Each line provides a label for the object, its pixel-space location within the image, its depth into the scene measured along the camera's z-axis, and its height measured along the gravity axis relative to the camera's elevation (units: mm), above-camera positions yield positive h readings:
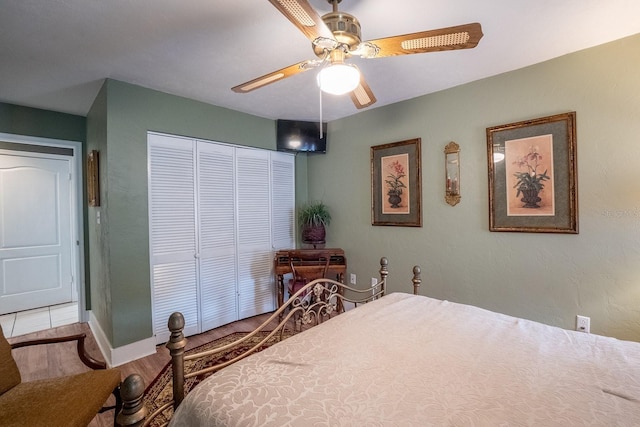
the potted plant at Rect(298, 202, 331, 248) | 3467 -149
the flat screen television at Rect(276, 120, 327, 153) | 3471 +931
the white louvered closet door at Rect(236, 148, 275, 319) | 3305 -226
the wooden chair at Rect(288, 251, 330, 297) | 3119 -610
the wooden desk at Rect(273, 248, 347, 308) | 3184 -546
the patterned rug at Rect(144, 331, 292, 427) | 1868 -1234
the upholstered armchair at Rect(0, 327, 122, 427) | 1225 -844
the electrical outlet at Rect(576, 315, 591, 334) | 1984 -821
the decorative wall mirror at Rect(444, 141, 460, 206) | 2575 +337
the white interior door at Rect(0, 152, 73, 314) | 3492 -172
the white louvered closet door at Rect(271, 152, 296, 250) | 3598 +163
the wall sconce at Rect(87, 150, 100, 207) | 2609 +372
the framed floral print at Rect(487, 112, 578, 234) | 2049 +243
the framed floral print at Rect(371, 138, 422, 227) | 2850 +273
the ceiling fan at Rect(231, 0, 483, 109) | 1158 +769
